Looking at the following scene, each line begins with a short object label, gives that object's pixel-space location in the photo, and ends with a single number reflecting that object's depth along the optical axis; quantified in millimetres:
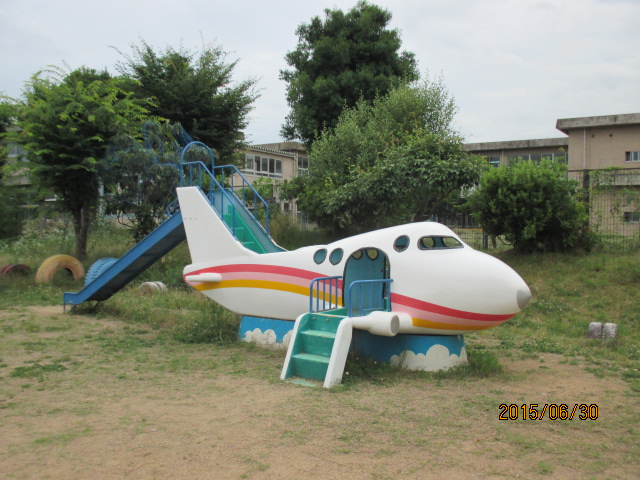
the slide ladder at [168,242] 11391
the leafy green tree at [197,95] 23172
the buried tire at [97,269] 13820
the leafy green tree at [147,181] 18891
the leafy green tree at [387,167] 16250
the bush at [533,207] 15453
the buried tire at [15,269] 18031
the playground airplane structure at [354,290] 7934
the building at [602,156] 15773
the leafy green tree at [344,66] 30641
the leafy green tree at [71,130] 17703
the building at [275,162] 36312
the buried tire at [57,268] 17406
